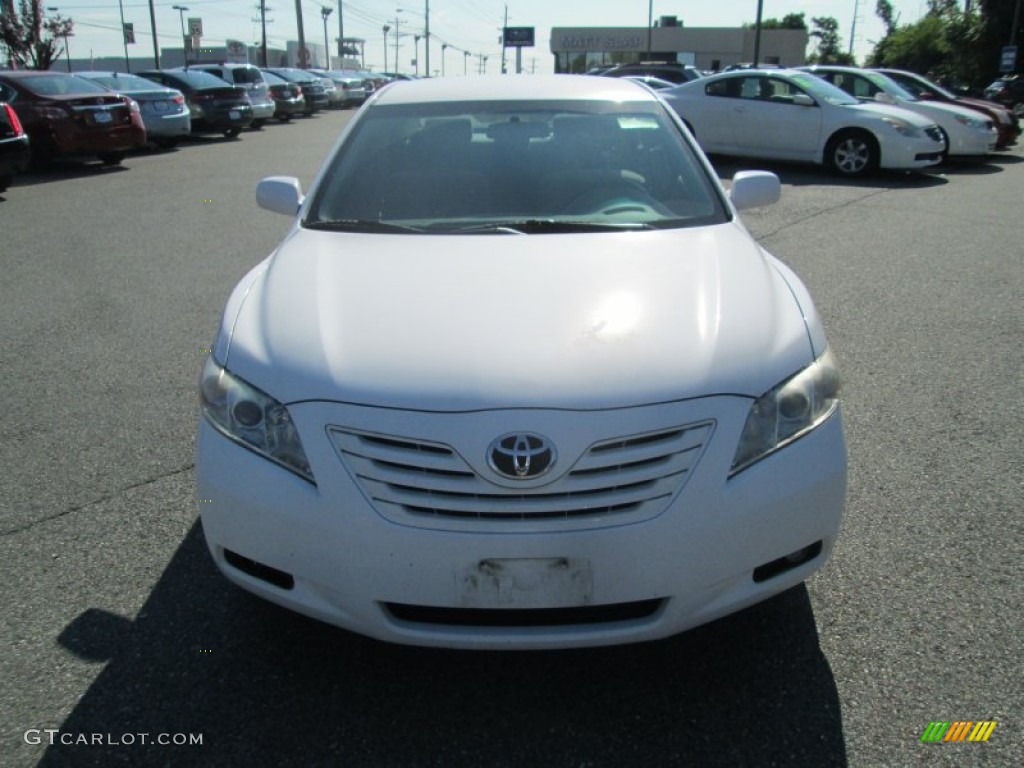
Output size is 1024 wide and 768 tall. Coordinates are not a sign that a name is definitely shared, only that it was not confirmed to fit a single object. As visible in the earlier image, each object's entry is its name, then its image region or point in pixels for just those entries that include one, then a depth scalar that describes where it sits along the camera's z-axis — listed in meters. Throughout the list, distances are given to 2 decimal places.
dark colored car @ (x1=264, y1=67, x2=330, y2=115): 31.48
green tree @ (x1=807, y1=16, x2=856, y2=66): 108.44
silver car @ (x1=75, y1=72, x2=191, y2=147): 17.69
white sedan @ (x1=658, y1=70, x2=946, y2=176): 12.85
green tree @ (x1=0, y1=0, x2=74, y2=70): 34.25
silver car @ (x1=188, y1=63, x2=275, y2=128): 23.44
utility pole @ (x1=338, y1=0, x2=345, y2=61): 78.35
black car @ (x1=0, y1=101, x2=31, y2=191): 11.56
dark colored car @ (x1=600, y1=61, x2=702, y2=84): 24.58
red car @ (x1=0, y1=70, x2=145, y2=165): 14.19
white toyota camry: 2.21
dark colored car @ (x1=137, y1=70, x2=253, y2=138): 20.69
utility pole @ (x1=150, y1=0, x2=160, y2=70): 46.62
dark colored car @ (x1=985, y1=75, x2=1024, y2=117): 30.39
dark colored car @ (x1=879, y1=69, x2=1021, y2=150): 15.88
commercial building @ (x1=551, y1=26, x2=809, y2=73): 76.25
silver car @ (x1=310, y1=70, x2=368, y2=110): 40.34
